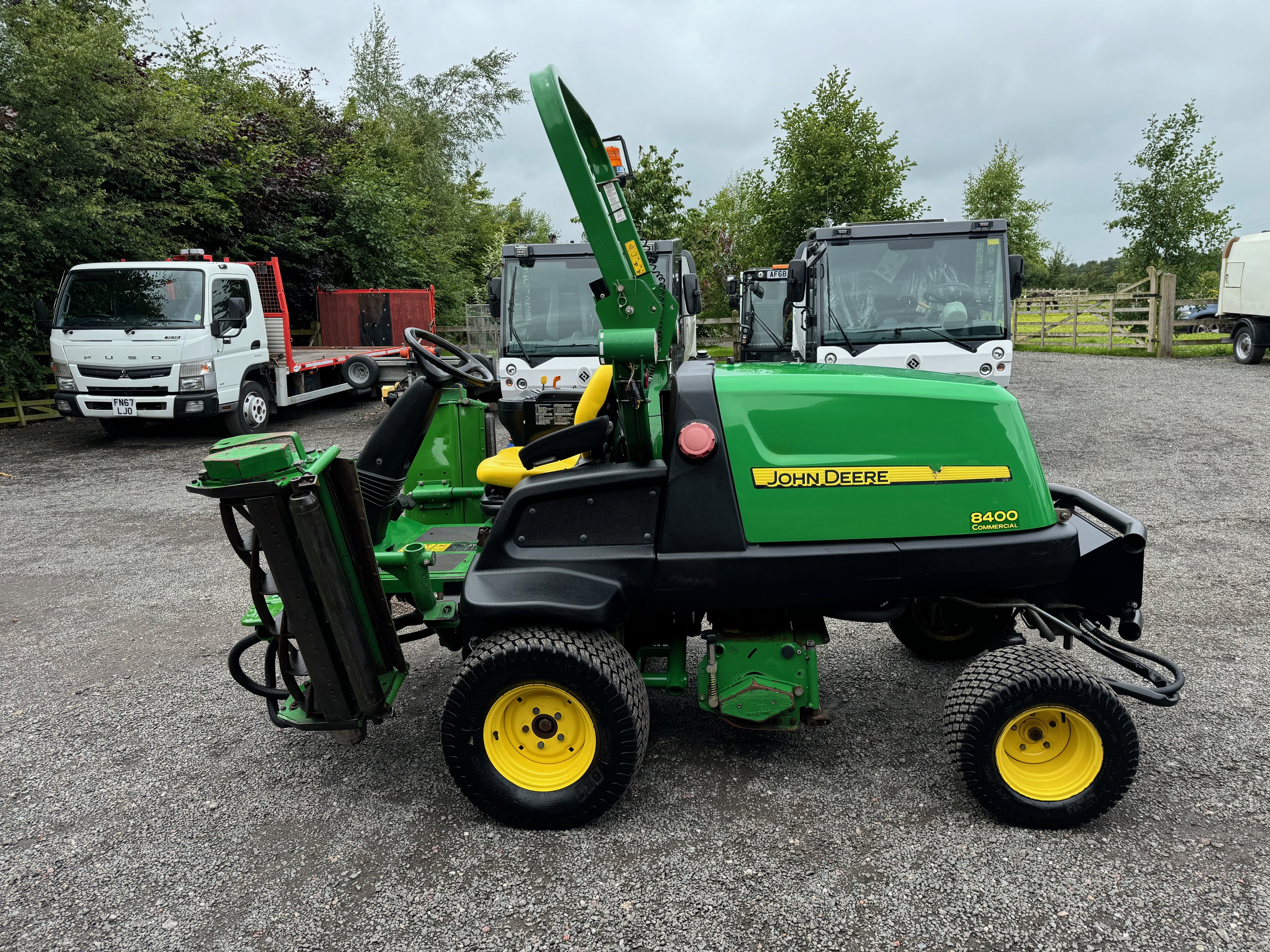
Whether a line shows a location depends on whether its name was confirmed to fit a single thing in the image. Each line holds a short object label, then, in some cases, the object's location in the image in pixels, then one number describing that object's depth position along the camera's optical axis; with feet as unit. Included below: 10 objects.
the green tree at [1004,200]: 92.43
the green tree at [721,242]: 62.03
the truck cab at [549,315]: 28.04
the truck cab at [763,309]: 48.93
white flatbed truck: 31.94
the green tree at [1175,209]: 68.69
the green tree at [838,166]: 54.49
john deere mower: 8.72
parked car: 67.10
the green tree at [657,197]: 57.31
